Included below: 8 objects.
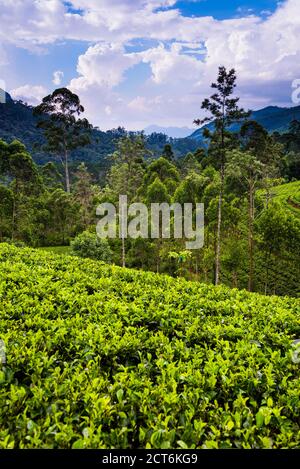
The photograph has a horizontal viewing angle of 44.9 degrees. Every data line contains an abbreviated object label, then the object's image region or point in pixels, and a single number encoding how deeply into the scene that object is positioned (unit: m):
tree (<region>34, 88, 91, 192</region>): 40.72
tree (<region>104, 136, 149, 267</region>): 43.72
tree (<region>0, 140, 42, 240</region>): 32.03
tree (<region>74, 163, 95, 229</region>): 42.81
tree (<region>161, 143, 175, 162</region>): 59.25
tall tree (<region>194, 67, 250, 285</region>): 19.72
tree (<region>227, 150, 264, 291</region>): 21.52
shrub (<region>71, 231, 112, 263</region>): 26.76
